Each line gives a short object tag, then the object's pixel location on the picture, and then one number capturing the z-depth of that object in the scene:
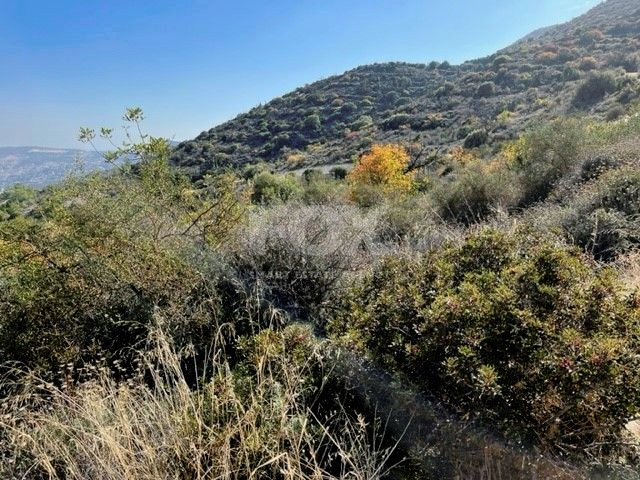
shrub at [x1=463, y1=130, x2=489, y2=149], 32.10
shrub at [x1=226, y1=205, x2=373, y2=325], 4.93
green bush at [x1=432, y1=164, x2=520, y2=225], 10.89
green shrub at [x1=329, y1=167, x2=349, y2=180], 32.03
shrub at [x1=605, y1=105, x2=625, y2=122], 23.42
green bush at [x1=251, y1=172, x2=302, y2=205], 18.62
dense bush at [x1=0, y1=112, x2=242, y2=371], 4.30
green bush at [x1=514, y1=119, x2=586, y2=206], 10.76
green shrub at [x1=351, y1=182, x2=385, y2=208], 14.16
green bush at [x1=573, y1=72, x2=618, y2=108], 31.31
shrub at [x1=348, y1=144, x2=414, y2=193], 22.07
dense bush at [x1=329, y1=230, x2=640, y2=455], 2.08
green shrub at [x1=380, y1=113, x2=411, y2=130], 47.88
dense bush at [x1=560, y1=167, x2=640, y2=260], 6.41
